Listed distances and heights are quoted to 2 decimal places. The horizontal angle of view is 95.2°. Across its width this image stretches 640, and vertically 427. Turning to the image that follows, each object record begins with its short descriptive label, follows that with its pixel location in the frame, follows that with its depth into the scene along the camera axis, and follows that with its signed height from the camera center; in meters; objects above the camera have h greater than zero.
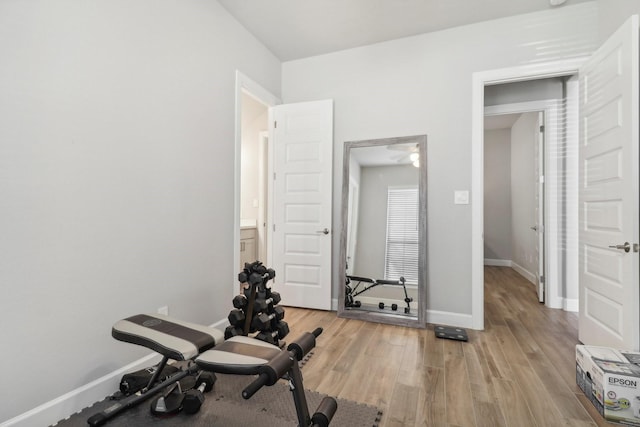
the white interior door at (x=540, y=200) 3.62 +0.23
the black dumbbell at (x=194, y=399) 1.60 -1.03
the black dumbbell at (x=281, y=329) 2.36 -0.92
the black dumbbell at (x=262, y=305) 2.30 -0.71
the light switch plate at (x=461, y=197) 2.94 +0.21
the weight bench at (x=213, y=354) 1.15 -0.64
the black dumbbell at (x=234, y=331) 2.32 -0.92
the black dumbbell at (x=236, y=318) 2.29 -0.81
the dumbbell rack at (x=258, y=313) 2.28 -0.78
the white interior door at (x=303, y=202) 3.38 +0.17
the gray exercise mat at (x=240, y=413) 1.53 -1.09
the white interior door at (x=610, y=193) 1.86 +0.19
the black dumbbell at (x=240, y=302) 2.32 -0.69
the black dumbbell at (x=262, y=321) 2.25 -0.81
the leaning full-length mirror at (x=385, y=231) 3.06 -0.16
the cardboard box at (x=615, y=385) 1.53 -0.90
